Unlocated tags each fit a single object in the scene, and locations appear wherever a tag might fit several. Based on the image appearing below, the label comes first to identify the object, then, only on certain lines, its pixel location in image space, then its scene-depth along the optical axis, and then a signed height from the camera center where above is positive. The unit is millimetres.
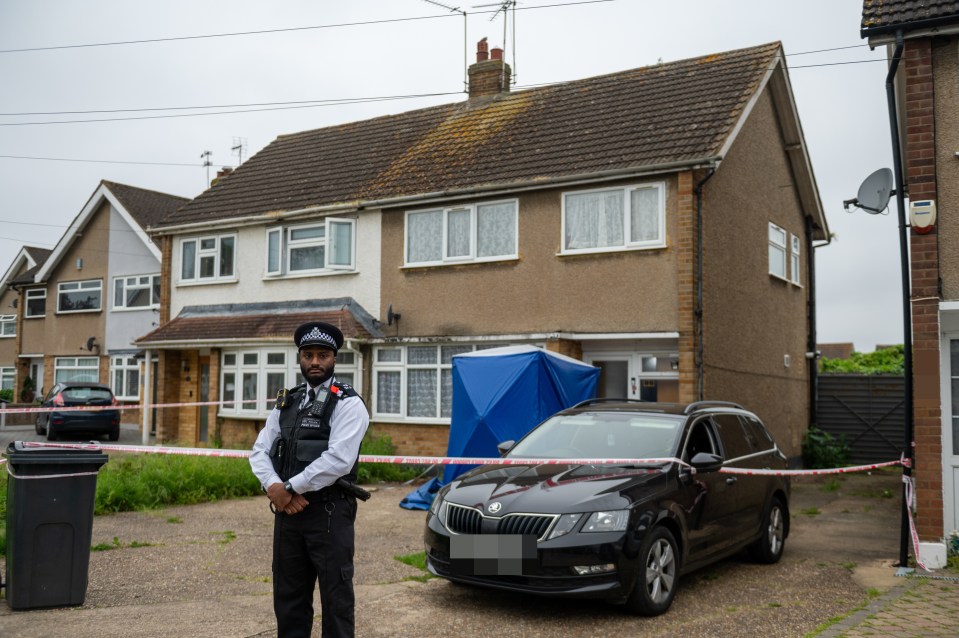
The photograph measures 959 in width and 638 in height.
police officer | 4453 -578
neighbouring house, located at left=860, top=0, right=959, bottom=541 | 7957 +1267
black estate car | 5887 -1002
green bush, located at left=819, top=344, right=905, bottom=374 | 28178 +334
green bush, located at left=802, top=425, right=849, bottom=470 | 17891 -1587
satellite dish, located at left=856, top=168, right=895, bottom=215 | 8672 +1776
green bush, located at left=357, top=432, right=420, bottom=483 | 14188 -1661
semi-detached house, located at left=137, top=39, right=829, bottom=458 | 14109 +2231
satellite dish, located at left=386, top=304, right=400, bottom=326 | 16500 +1001
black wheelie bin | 5977 -1069
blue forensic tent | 11508 -369
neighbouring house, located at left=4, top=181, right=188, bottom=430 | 26969 +2383
